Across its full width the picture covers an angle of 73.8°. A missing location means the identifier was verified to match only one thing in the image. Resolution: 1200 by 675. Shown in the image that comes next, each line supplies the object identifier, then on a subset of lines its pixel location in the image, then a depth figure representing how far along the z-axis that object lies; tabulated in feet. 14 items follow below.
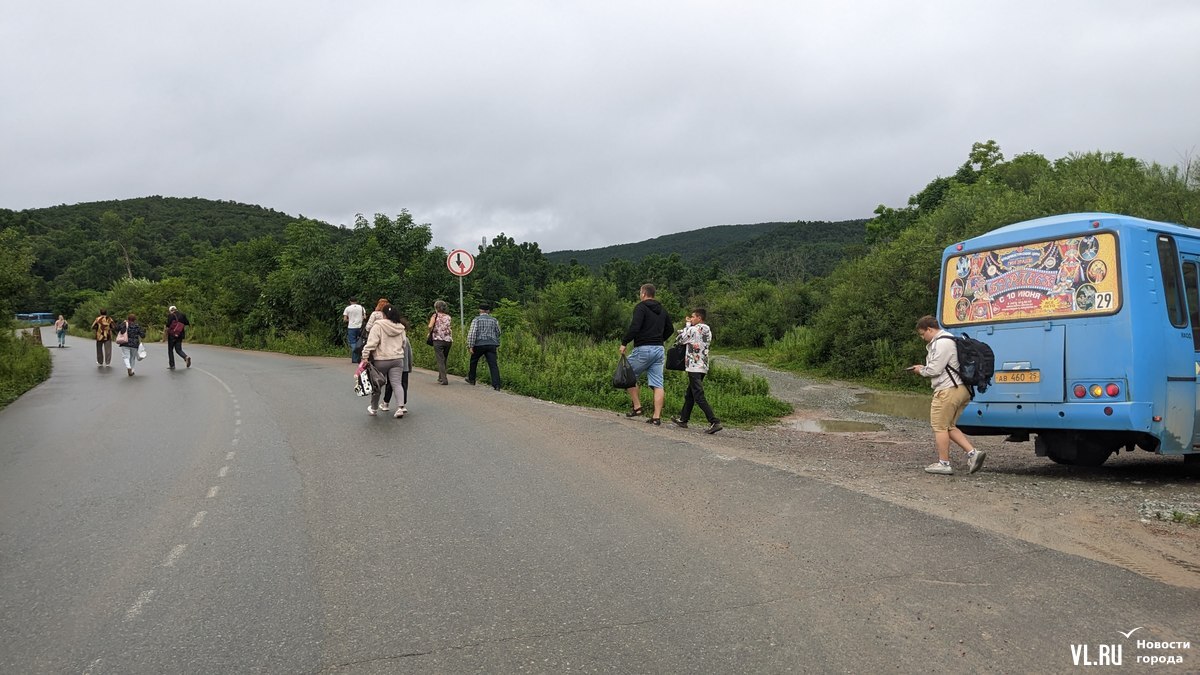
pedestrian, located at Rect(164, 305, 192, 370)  76.07
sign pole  61.77
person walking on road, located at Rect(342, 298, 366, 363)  68.54
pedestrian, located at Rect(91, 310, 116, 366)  80.23
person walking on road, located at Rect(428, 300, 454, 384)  54.95
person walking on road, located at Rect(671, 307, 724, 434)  36.73
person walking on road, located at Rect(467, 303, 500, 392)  52.02
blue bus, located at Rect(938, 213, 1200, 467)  26.78
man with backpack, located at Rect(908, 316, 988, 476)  27.07
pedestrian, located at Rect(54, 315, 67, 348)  132.87
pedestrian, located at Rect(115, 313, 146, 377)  69.00
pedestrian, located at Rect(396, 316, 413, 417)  40.23
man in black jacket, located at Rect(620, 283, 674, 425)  37.91
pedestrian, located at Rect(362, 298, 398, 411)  41.70
